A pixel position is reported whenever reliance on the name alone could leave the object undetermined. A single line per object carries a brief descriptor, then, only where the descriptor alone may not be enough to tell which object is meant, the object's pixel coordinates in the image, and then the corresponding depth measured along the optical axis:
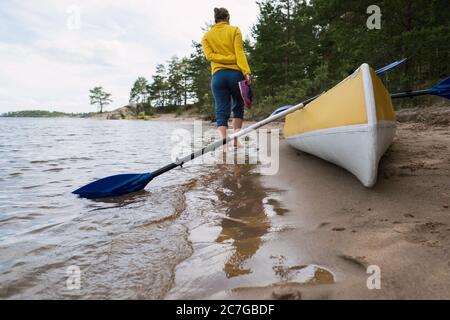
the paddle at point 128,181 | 3.25
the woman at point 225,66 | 4.67
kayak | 2.45
